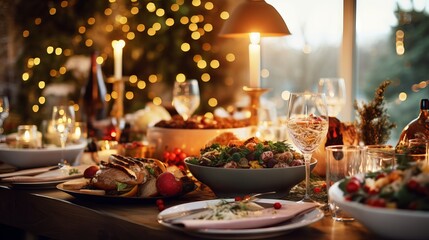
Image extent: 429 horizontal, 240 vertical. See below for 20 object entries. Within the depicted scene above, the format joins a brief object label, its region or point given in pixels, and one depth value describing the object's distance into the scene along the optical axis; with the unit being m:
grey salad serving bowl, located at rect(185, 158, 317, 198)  1.33
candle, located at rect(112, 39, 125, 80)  2.61
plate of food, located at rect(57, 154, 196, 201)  1.34
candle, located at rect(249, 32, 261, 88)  1.93
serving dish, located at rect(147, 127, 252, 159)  1.88
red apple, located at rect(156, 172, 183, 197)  1.34
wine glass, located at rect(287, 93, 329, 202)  1.30
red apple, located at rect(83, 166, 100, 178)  1.53
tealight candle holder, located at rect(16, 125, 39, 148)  1.97
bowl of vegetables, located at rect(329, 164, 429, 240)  0.93
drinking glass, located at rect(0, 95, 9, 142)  2.18
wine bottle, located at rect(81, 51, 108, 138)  2.83
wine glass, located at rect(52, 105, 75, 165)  1.85
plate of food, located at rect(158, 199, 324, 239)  1.03
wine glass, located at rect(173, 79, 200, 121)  2.17
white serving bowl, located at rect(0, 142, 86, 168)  1.88
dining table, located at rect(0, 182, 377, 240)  1.10
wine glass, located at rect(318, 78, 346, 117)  2.10
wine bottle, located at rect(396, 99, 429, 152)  1.53
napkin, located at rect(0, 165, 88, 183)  1.58
